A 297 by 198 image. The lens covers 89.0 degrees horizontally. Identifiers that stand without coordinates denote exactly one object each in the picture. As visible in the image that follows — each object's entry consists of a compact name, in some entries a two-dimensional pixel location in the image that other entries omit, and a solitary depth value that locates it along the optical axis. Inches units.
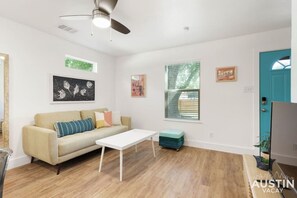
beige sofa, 85.9
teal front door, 104.9
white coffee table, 85.7
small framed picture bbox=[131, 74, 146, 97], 161.9
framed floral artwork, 120.2
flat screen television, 36.1
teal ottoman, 128.0
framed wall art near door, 121.2
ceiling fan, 64.9
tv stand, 43.2
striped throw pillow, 106.2
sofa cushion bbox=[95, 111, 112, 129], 134.3
